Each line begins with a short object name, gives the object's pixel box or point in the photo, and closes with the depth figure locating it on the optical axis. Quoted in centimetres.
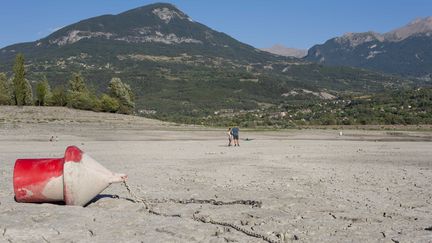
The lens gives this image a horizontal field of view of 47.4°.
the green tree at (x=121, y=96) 8156
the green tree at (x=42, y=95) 7675
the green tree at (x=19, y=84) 7431
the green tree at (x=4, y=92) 7375
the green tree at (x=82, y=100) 7431
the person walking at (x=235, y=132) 3409
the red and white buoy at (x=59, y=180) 1095
